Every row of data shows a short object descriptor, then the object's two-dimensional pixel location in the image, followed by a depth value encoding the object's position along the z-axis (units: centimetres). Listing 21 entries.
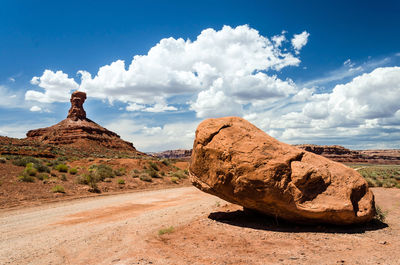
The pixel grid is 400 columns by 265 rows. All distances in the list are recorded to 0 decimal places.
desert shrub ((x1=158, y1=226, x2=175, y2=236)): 692
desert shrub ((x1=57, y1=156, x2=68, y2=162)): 3191
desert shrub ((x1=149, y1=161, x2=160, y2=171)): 3281
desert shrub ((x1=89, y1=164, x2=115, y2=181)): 2210
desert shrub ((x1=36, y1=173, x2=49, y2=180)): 1842
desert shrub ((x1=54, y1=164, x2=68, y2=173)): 2212
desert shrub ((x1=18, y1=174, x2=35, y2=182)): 1720
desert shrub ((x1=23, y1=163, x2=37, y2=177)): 1838
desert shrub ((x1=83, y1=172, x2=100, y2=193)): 1871
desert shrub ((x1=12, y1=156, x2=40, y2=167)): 2200
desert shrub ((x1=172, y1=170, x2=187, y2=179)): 2987
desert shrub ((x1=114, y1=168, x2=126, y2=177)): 2528
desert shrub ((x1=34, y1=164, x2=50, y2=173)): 2056
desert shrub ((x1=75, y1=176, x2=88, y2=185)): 1950
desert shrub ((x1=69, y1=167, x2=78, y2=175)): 2219
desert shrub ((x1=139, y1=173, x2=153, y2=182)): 2506
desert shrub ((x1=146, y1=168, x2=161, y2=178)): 2739
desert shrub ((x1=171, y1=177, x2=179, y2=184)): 2742
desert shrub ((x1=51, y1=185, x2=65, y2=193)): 1658
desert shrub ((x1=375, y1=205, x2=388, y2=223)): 820
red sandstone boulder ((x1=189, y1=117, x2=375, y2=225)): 704
